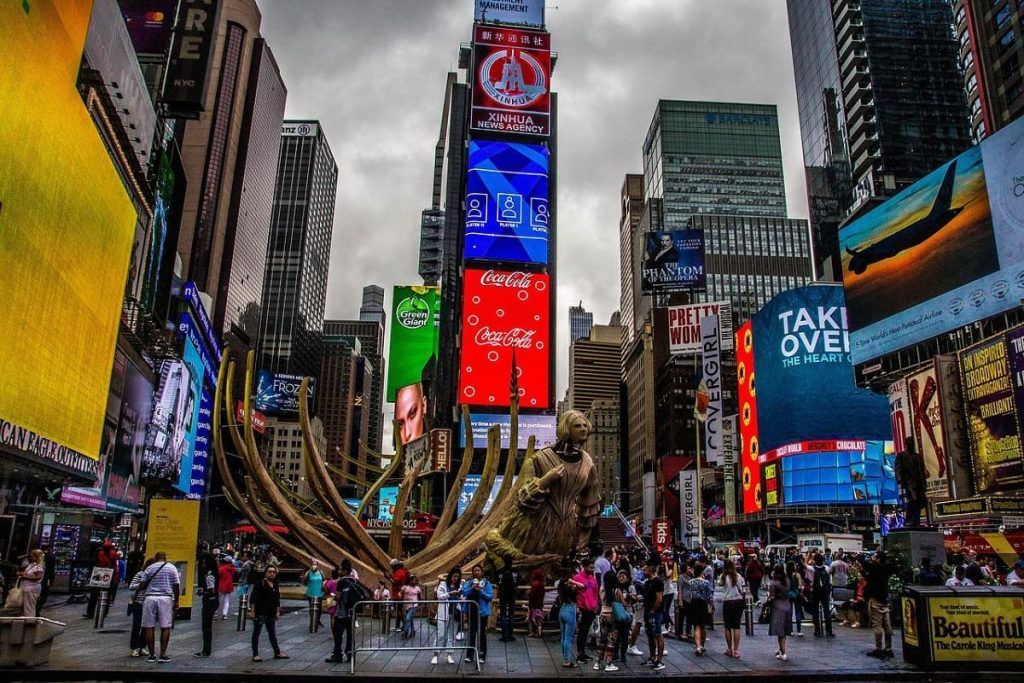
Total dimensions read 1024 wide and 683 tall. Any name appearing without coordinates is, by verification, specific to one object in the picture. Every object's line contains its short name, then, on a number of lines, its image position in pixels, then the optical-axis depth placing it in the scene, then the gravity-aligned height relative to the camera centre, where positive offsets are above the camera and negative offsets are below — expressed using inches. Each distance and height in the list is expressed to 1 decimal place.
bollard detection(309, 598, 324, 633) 613.0 -61.4
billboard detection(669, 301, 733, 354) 2518.5 +744.1
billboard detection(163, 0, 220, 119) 1510.8 +970.3
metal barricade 457.1 -66.2
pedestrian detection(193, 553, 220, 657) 456.4 -47.7
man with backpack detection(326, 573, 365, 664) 437.1 -41.0
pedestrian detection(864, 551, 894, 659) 479.2 -33.2
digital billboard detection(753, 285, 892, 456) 2573.8 +594.8
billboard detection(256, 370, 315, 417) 3956.7 +768.5
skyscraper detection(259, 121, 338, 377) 6668.3 +2649.5
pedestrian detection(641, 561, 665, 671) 442.3 -42.4
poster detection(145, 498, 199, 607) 578.9 +5.6
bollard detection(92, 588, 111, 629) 583.0 -59.9
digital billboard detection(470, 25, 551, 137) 2303.2 +1427.0
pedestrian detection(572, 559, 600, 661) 452.4 -36.3
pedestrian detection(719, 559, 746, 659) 472.1 -36.0
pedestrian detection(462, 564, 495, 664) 455.2 -41.5
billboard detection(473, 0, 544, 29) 2564.0 +1801.2
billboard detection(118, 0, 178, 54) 1684.3 +1156.6
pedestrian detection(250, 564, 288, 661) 439.5 -37.6
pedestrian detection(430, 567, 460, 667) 462.2 -43.7
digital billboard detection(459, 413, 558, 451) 2165.4 +338.4
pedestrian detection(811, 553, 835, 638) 584.1 -36.4
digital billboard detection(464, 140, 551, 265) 2192.4 +995.0
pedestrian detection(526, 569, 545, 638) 543.8 -44.9
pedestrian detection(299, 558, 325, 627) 628.1 -39.4
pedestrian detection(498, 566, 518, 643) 538.6 -42.7
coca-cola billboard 2181.3 +610.7
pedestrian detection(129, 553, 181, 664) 427.2 -35.6
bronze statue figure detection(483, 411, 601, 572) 576.7 +24.9
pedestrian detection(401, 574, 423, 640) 537.6 -45.7
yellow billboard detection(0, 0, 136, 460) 777.3 +362.8
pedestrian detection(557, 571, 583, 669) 440.6 -42.5
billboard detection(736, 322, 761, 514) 2915.8 +492.0
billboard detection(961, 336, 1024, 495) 1338.6 +245.7
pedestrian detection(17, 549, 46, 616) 416.0 -26.1
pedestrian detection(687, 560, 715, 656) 482.9 -38.3
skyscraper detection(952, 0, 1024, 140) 2209.6 +1485.2
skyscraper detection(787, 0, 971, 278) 3422.7 +2154.7
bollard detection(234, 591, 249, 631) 581.0 -55.7
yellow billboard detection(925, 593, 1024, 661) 416.2 -42.6
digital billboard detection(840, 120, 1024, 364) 1451.8 +656.2
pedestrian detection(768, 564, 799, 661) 467.8 -39.1
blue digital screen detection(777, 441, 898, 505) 2454.5 +234.0
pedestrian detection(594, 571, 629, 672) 433.7 -51.8
